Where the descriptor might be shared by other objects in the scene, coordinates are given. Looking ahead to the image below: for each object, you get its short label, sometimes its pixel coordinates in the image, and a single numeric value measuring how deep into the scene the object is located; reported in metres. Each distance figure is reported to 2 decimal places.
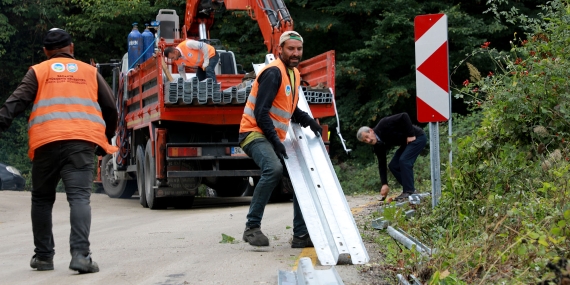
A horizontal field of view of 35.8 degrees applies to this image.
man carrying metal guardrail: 7.12
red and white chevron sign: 7.93
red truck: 12.37
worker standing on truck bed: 13.60
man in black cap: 6.28
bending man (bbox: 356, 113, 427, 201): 11.51
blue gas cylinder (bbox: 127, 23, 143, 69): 15.47
